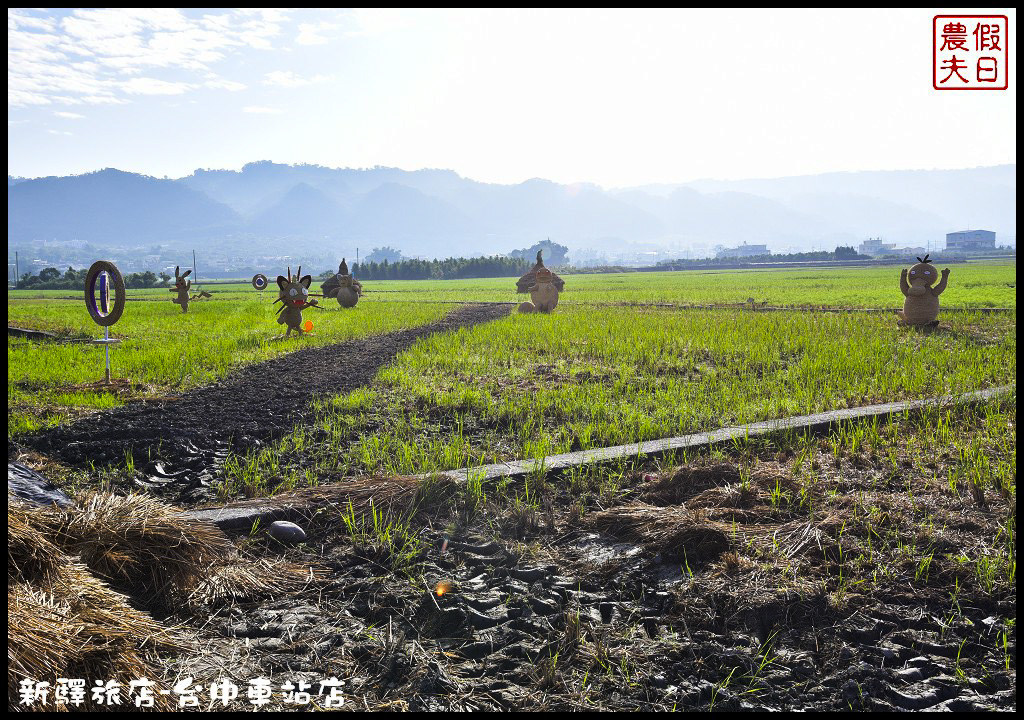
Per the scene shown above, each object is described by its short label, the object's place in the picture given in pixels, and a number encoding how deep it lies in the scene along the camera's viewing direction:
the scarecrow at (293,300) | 15.34
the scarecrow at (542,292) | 20.34
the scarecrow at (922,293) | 14.00
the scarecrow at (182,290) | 24.89
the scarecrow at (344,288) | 26.70
